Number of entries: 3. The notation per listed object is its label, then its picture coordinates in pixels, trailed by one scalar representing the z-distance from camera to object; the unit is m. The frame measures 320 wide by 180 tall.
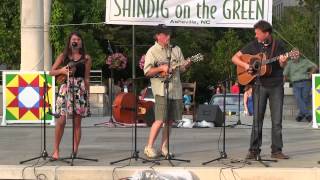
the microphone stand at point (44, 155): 8.75
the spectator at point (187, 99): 22.50
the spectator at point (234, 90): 24.67
